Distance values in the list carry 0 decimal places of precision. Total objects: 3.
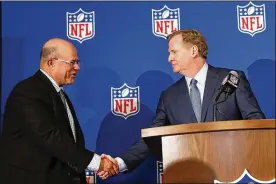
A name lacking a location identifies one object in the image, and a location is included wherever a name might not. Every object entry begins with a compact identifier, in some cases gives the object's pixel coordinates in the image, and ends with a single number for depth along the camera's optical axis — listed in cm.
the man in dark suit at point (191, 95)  254
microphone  196
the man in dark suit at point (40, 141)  224
